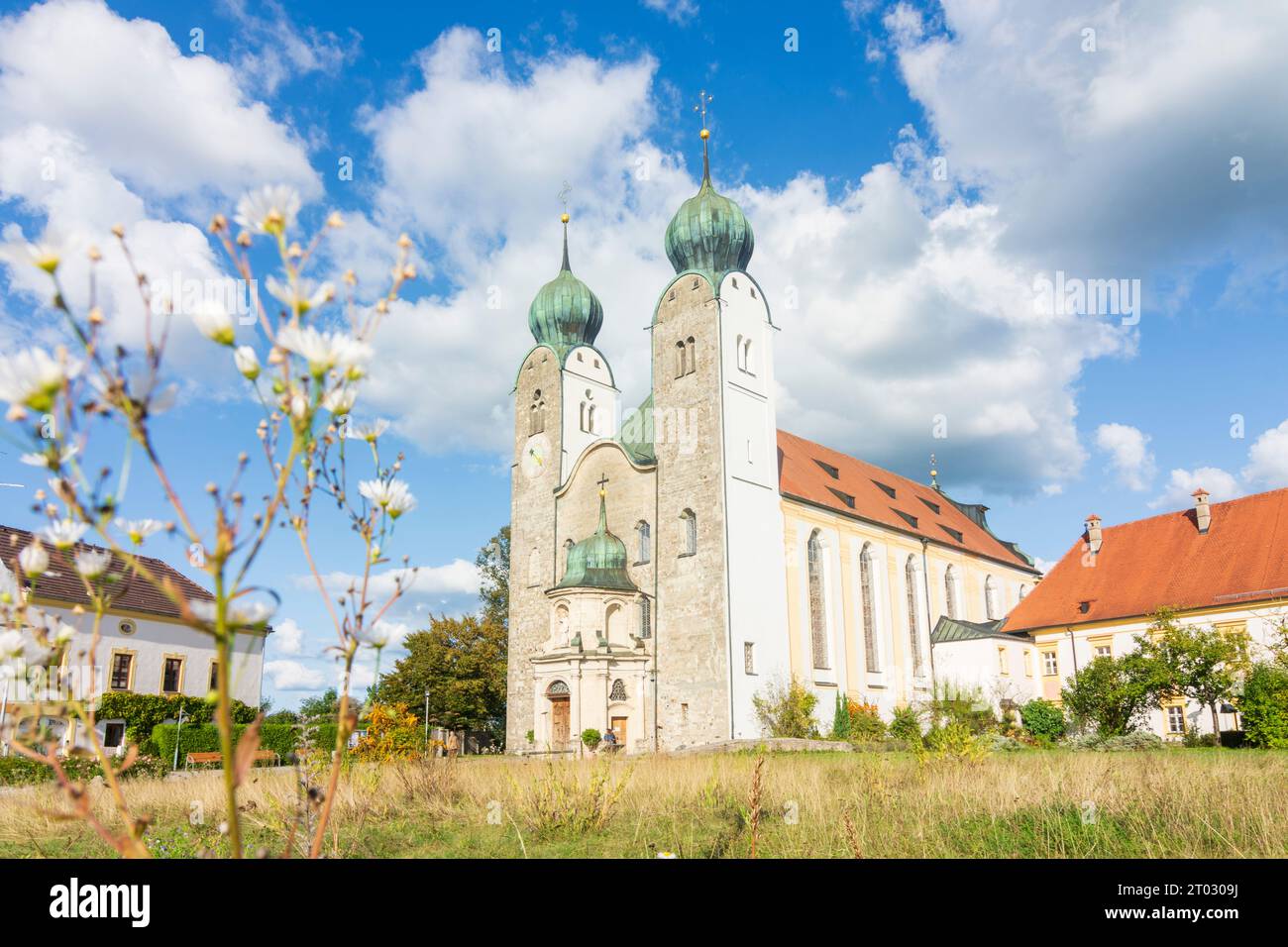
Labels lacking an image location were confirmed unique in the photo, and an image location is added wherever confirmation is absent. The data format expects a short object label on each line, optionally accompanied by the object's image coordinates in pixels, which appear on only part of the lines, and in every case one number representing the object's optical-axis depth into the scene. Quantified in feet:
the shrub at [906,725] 99.27
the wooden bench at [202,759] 72.50
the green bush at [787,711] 105.09
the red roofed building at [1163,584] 104.94
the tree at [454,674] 137.28
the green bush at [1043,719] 95.61
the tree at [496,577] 175.42
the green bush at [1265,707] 71.26
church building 108.68
